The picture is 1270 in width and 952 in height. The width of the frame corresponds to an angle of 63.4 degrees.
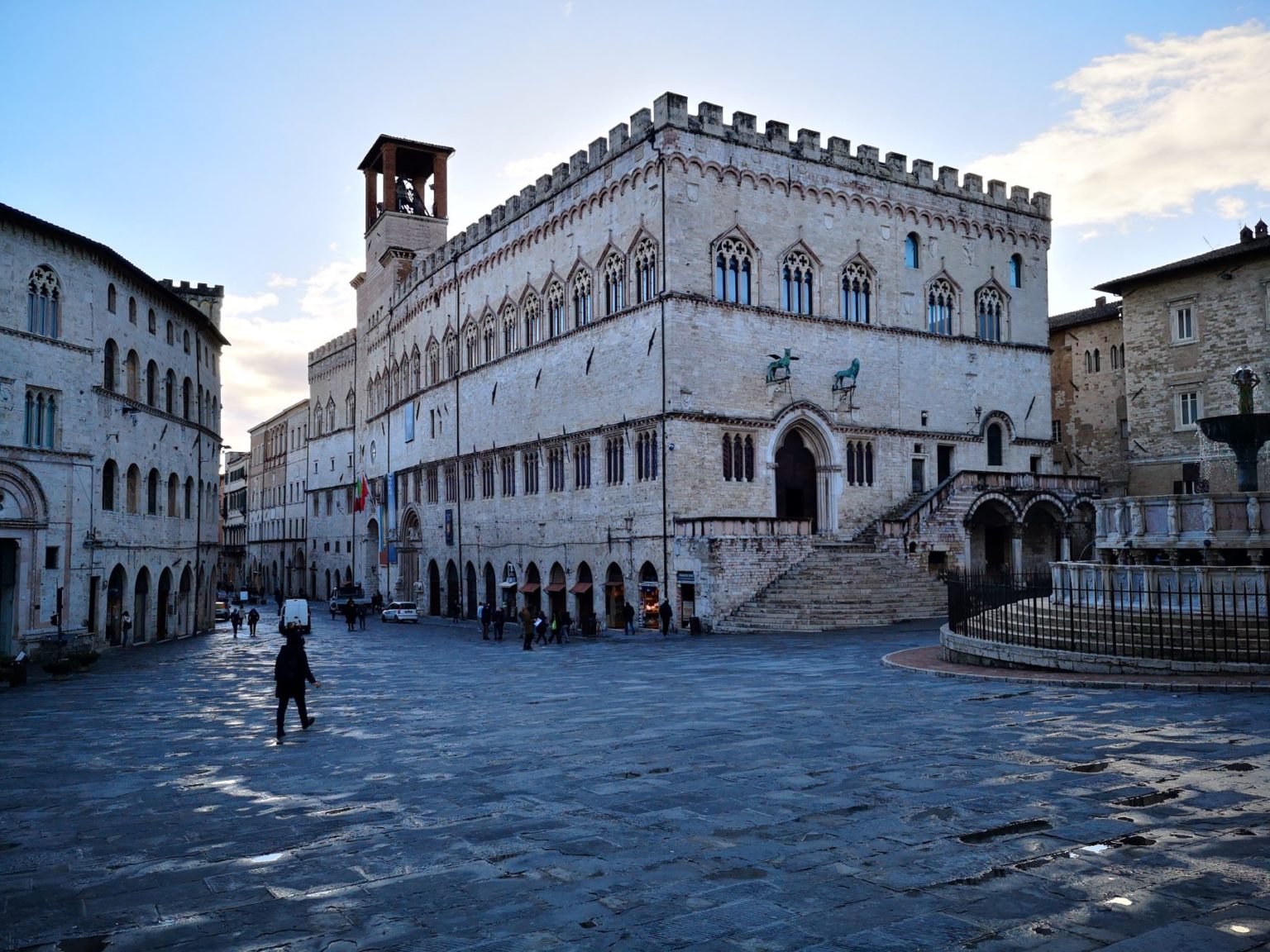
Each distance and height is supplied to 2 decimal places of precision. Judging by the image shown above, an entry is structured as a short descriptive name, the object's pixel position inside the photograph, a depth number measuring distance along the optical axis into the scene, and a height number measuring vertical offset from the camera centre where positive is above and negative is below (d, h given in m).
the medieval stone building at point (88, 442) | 29.28 +3.49
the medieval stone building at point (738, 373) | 35.94 +6.79
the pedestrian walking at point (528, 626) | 32.09 -2.47
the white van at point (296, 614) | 42.03 -2.69
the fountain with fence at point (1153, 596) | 16.62 -1.03
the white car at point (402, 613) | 50.91 -3.25
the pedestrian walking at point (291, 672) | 14.41 -1.74
